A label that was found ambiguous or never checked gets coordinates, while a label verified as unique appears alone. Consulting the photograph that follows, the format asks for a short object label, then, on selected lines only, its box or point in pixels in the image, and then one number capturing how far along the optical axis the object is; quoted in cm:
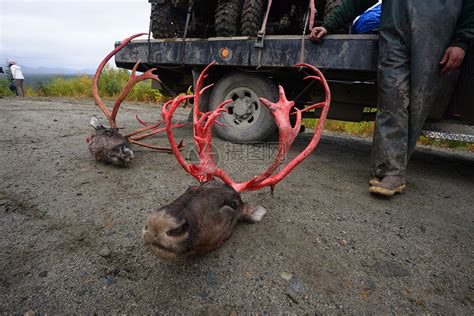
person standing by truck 214
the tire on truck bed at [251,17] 364
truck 283
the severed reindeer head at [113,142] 264
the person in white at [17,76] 1116
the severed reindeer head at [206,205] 106
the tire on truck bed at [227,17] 382
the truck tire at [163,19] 445
